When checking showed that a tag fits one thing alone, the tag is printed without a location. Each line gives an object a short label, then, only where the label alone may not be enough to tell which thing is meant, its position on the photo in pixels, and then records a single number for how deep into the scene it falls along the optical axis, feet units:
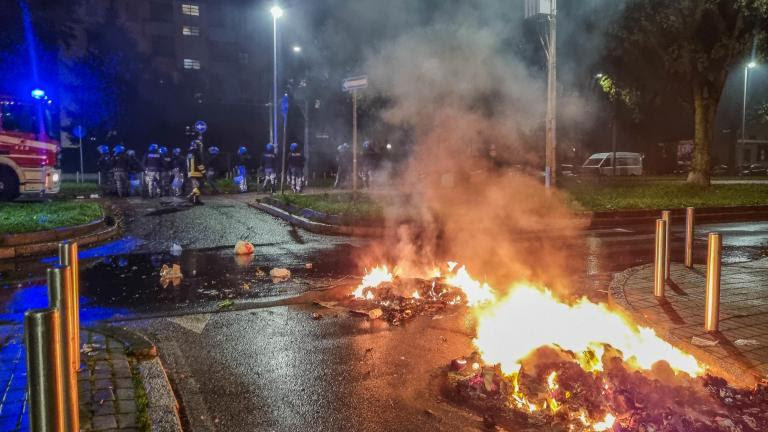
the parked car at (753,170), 143.13
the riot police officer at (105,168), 78.67
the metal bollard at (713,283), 17.15
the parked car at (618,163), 126.17
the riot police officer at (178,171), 72.64
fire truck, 57.00
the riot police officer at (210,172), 76.64
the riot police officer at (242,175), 78.89
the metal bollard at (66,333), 8.46
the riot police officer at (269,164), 74.79
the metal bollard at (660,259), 21.66
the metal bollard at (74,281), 14.26
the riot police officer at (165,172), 71.72
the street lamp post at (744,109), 148.70
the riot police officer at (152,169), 69.97
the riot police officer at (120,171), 70.85
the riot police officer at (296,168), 73.77
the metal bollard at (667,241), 22.24
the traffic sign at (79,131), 96.66
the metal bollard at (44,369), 7.82
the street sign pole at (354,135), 45.37
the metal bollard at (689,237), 27.14
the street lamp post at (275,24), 65.05
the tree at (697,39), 64.34
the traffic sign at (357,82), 32.81
